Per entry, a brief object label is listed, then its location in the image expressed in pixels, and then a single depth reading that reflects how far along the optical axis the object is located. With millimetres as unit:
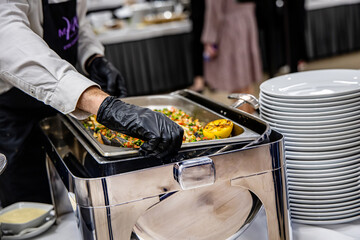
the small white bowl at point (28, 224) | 1043
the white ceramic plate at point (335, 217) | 991
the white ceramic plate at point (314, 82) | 1074
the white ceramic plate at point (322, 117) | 931
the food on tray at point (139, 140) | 1014
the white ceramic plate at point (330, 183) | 961
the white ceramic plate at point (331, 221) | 990
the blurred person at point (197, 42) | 3705
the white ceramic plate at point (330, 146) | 948
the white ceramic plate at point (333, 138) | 945
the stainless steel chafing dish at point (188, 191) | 806
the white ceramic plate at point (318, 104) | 926
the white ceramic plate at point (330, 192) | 967
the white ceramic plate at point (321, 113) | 929
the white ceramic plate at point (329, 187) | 965
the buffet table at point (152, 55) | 4484
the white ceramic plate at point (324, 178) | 958
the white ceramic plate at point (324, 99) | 923
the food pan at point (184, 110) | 885
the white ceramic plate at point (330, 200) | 973
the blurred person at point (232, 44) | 3578
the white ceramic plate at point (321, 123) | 933
